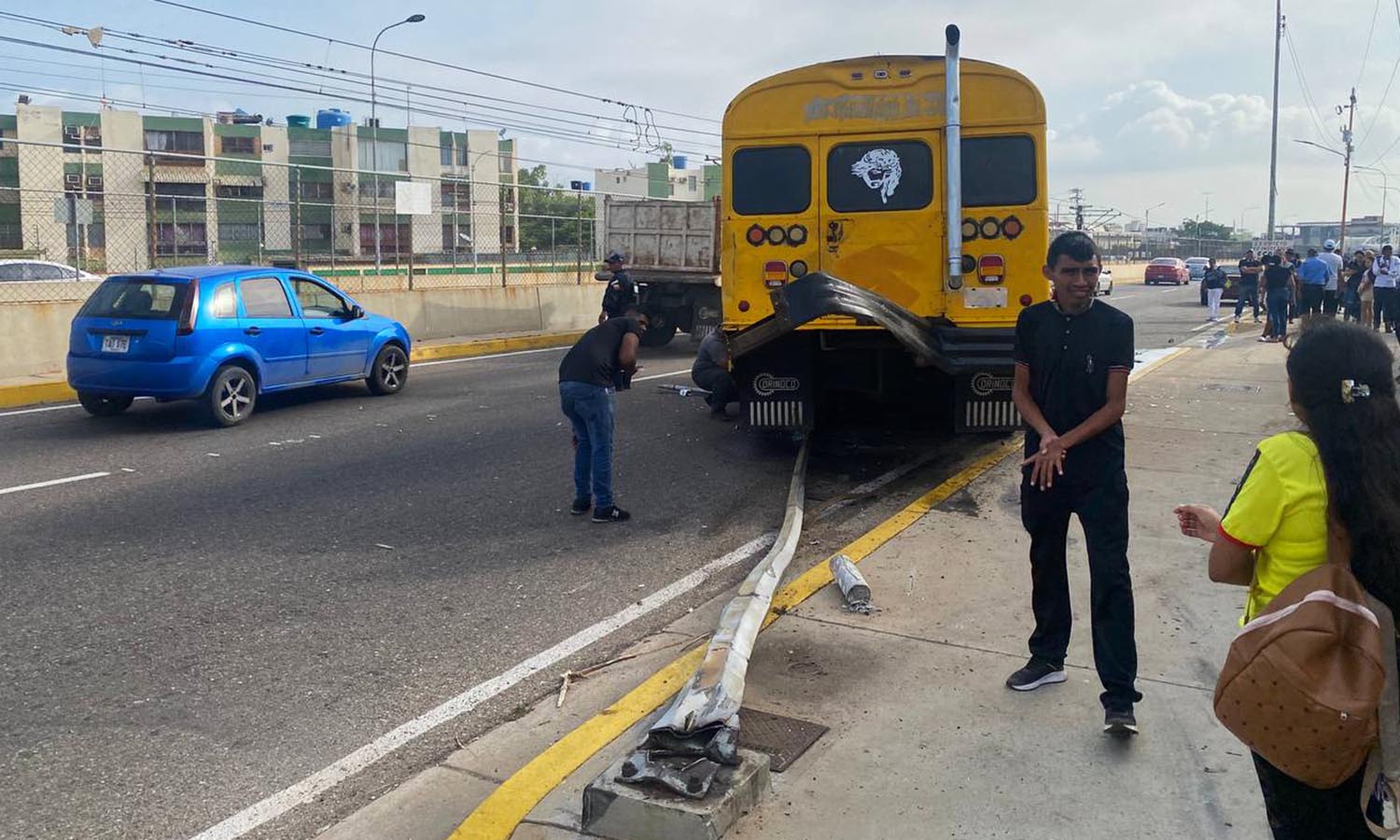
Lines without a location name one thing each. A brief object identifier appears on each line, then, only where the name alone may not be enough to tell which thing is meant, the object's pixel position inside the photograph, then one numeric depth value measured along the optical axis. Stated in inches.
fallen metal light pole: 146.7
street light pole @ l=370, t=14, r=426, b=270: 1353.6
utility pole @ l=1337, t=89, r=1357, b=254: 2561.5
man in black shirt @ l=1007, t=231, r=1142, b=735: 168.7
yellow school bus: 352.8
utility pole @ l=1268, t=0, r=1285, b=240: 2103.8
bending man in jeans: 302.5
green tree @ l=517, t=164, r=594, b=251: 1002.1
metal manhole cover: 164.2
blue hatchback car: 433.7
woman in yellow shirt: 98.6
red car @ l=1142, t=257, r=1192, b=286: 2139.5
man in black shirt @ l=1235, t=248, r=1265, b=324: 979.3
